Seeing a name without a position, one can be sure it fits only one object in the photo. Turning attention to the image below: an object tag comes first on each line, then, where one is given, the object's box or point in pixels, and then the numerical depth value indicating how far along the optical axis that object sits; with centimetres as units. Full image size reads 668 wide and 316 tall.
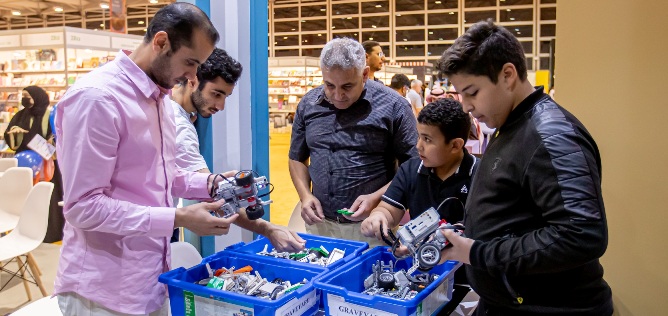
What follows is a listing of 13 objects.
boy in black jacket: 118
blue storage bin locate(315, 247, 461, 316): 143
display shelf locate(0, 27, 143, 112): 840
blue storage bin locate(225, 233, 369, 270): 198
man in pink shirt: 141
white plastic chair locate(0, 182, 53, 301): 403
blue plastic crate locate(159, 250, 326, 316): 147
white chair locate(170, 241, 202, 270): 227
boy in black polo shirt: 209
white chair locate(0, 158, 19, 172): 565
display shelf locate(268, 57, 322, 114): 1903
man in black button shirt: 243
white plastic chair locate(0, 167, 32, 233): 459
